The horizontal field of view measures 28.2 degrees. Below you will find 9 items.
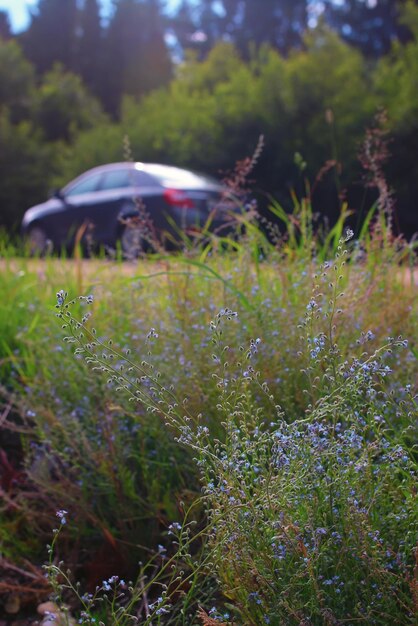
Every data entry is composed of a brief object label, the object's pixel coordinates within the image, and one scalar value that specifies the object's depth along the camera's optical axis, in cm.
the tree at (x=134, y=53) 3869
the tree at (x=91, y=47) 3944
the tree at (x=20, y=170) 2103
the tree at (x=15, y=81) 2686
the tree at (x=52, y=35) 4081
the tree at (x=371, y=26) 3631
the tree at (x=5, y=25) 4441
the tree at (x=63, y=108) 2708
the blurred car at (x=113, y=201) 978
